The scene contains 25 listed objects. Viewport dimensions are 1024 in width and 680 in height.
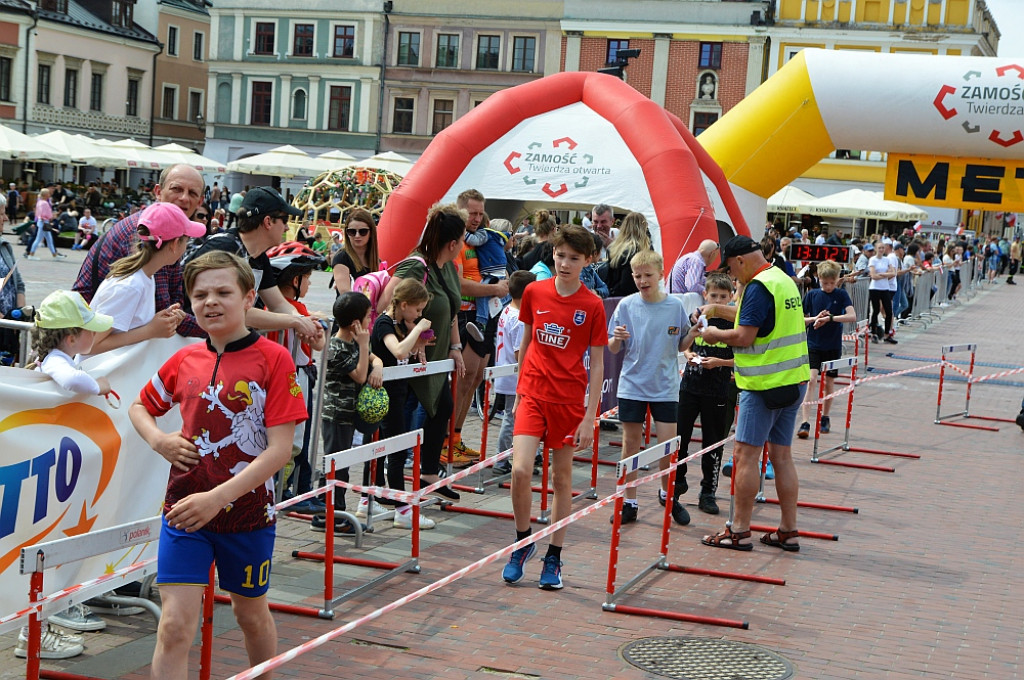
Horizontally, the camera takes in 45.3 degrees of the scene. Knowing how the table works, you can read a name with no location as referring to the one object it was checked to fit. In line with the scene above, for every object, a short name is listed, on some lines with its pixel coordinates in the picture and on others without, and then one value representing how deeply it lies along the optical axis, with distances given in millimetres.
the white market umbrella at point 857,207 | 40375
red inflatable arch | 14659
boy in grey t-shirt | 8273
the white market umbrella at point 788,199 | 40219
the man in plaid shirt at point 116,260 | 5789
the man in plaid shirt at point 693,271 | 11680
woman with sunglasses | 8531
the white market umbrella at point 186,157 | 43719
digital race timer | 24094
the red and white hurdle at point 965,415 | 14266
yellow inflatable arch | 15484
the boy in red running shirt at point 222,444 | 4105
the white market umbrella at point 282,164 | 43812
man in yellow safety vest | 7781
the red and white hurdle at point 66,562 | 3951
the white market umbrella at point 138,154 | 42125
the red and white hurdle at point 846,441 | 11391
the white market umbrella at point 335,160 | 42750
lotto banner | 4816
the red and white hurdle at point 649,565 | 6535
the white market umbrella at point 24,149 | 34625
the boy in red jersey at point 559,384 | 6824
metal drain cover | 5746
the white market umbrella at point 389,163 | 40250
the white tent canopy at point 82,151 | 39906
